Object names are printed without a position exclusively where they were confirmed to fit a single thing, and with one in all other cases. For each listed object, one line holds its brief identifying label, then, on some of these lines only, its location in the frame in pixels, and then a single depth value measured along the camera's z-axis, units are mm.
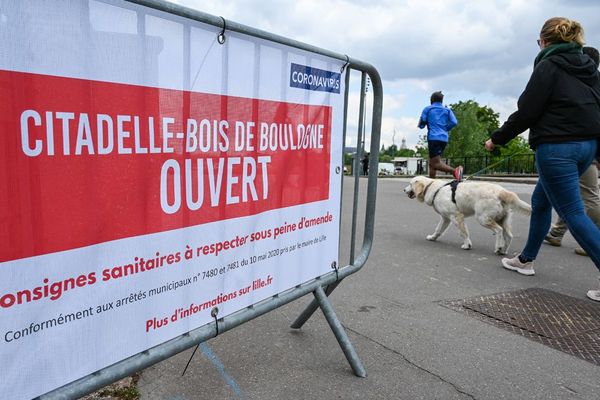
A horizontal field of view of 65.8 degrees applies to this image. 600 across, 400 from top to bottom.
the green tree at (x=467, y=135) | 49750
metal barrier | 1598
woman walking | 3795
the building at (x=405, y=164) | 41944
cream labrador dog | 5749
